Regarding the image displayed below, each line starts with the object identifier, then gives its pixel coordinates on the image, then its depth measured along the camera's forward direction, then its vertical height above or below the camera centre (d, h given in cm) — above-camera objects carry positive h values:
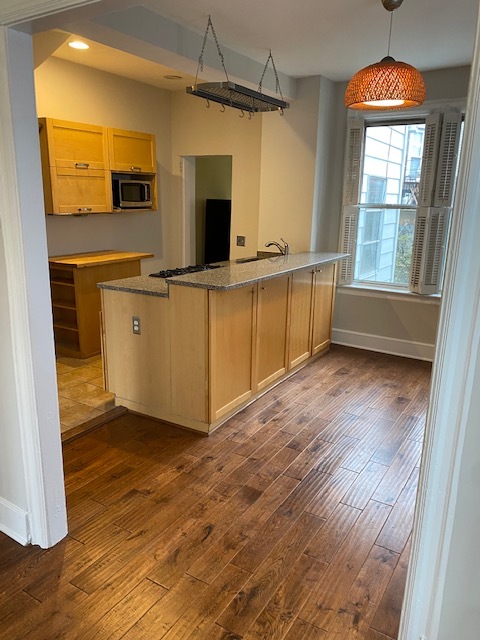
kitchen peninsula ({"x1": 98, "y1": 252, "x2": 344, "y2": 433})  301 -93
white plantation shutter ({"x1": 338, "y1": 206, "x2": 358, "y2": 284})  486 -36
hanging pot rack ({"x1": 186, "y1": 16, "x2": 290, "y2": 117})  272 +64
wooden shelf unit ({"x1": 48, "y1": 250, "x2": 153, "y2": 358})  421 -89
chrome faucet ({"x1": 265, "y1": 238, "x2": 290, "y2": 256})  466 -43
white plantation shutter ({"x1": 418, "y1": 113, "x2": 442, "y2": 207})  422 +43
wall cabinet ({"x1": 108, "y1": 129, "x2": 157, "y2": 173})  461 +48
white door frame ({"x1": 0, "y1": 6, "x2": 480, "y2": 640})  102 -44
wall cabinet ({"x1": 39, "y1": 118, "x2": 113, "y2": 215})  402 +26
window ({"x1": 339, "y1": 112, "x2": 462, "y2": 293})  429 +6
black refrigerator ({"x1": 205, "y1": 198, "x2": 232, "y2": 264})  637 -37
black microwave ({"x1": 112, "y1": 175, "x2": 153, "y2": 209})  473 +7
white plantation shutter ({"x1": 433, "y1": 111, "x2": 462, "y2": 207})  416 +42
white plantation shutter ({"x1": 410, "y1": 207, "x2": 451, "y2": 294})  441 -39
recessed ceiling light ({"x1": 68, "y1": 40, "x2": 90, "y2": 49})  366 +119
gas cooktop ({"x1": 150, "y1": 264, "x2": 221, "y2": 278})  350 -53
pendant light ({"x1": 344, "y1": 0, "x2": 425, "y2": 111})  252 +64
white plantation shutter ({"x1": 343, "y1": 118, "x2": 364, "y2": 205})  464 +43
